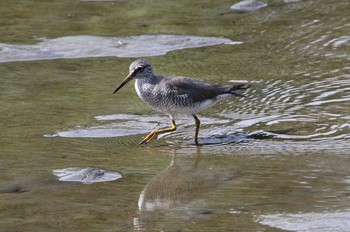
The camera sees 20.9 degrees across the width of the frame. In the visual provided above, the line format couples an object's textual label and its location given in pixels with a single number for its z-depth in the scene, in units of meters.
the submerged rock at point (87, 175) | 8.73
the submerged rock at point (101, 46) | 13.98
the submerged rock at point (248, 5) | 16.23
